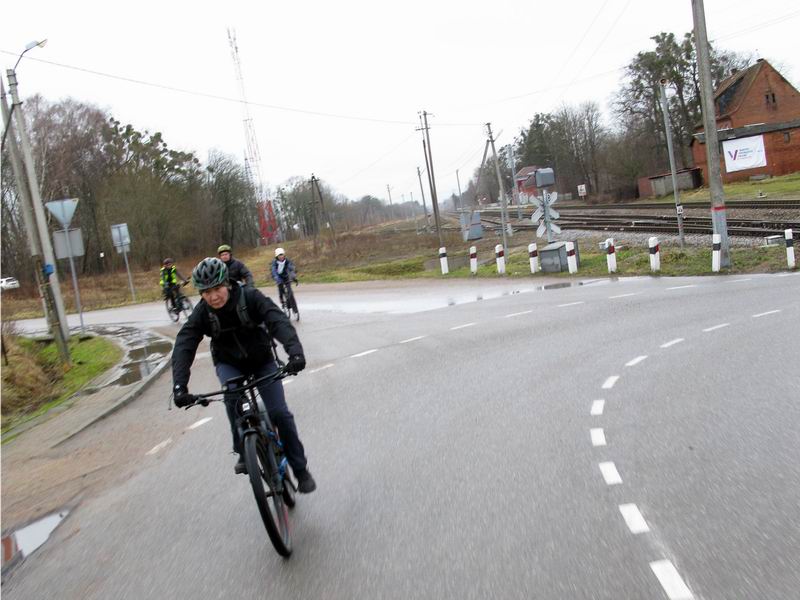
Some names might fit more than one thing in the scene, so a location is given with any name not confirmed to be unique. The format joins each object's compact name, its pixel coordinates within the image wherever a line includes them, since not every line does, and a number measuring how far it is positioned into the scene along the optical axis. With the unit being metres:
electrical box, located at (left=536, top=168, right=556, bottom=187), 24.91
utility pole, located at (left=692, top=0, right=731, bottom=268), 20.97
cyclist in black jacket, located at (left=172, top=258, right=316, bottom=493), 5.16
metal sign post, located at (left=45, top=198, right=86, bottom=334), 18.91
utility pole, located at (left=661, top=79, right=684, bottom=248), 22.84
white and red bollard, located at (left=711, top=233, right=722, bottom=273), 20.20
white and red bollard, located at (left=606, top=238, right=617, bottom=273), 23.06
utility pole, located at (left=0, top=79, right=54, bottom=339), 16.19
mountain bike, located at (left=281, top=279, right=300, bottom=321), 18.75
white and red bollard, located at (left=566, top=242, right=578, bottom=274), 24.38
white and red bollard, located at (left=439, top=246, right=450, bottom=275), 29.86
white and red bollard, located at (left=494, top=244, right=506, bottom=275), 26.37
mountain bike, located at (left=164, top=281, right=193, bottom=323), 23.08
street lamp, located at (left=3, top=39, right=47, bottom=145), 16.80
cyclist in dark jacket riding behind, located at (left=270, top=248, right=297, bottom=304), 18.23
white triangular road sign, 18.91
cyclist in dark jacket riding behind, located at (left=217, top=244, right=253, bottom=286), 12.08
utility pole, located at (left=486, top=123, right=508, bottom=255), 33.00
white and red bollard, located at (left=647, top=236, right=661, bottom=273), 21.75
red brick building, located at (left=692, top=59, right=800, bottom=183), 54.12
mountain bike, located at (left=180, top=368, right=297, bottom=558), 4.49
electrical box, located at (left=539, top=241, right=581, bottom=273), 24.95
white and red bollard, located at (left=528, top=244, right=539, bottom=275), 25.48
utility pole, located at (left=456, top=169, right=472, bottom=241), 42.84
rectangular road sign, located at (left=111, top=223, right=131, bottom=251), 31.62
